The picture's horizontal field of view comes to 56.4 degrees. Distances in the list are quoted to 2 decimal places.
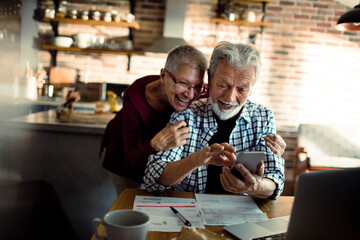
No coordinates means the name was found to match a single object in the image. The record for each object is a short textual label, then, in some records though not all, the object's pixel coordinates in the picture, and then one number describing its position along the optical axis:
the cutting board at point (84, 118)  2.48
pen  1.02
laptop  0.63
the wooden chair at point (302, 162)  4.05
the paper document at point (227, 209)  1.08
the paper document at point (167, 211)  1.00
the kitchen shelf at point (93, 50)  4.75
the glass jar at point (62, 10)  4.73
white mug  0.69
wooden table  1.14
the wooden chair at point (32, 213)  0.97
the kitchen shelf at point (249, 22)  4.66
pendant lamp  2.62
